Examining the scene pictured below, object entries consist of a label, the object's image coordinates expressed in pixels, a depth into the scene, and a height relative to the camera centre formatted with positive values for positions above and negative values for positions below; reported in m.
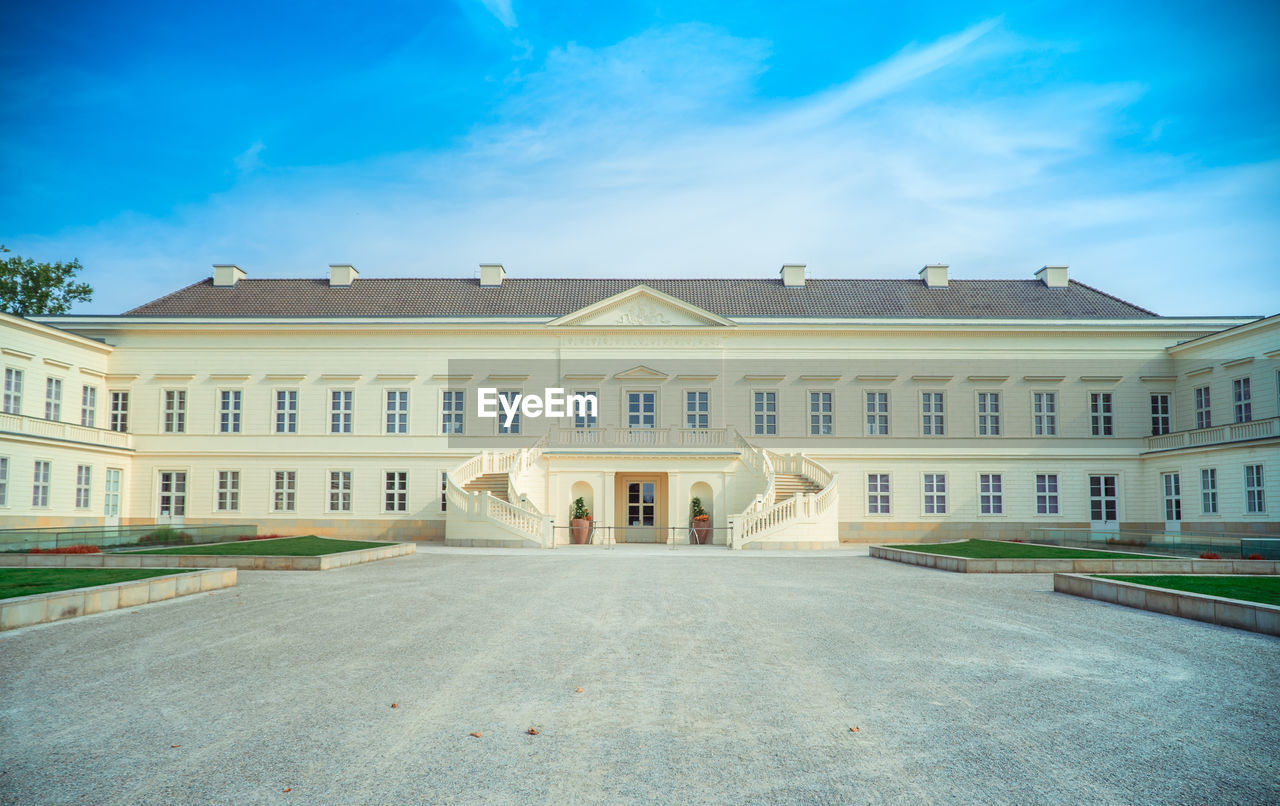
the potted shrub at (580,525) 31.41 -2.06
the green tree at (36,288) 45.06 +9.51
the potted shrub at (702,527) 31.89 -2.17
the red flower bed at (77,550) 19.27 -1.82
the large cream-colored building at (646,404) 34.88 +2.55
